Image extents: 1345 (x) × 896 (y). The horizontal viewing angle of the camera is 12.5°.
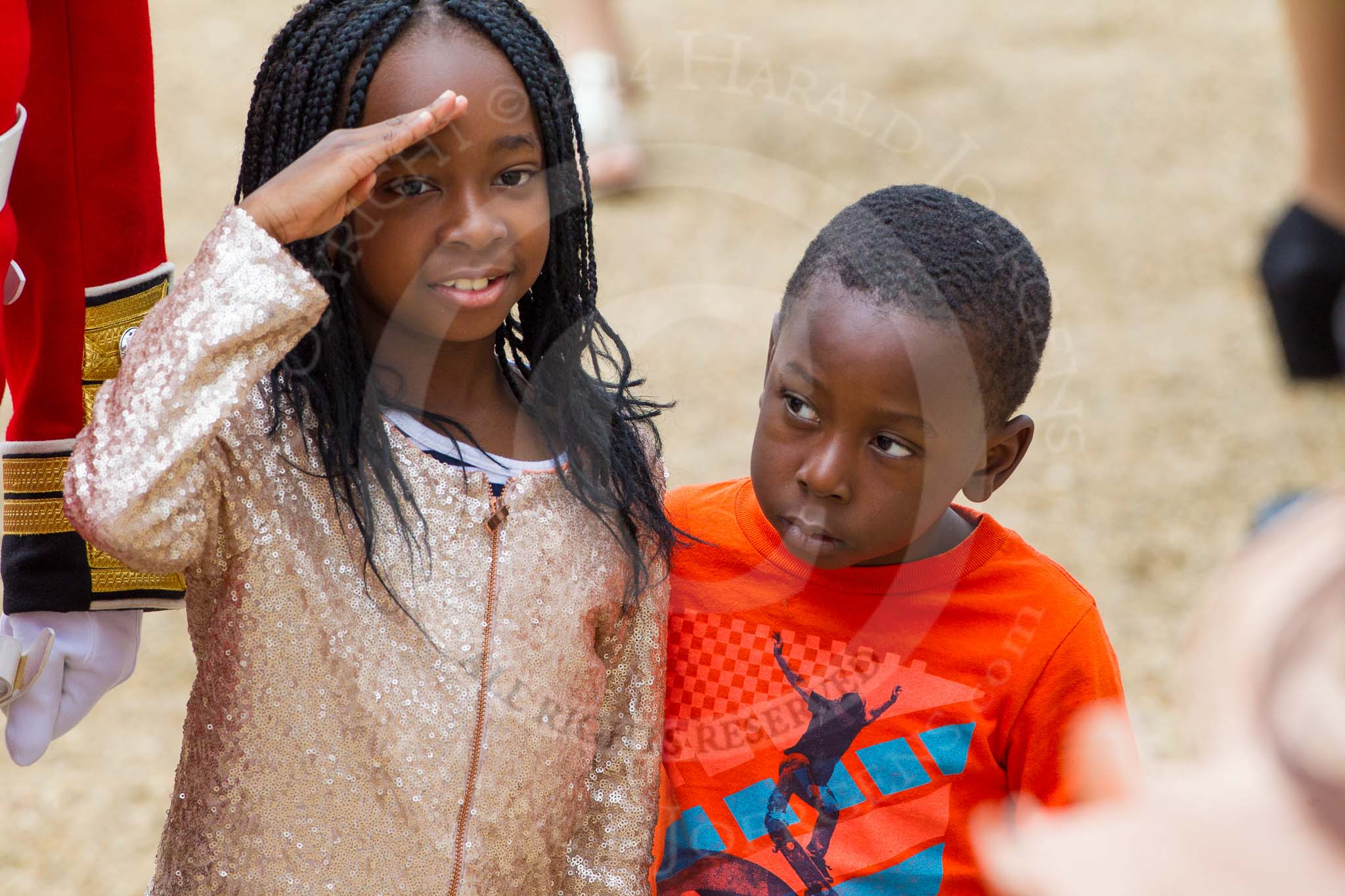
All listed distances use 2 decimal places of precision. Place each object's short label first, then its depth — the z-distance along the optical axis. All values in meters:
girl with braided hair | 3.05
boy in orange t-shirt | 3.12
